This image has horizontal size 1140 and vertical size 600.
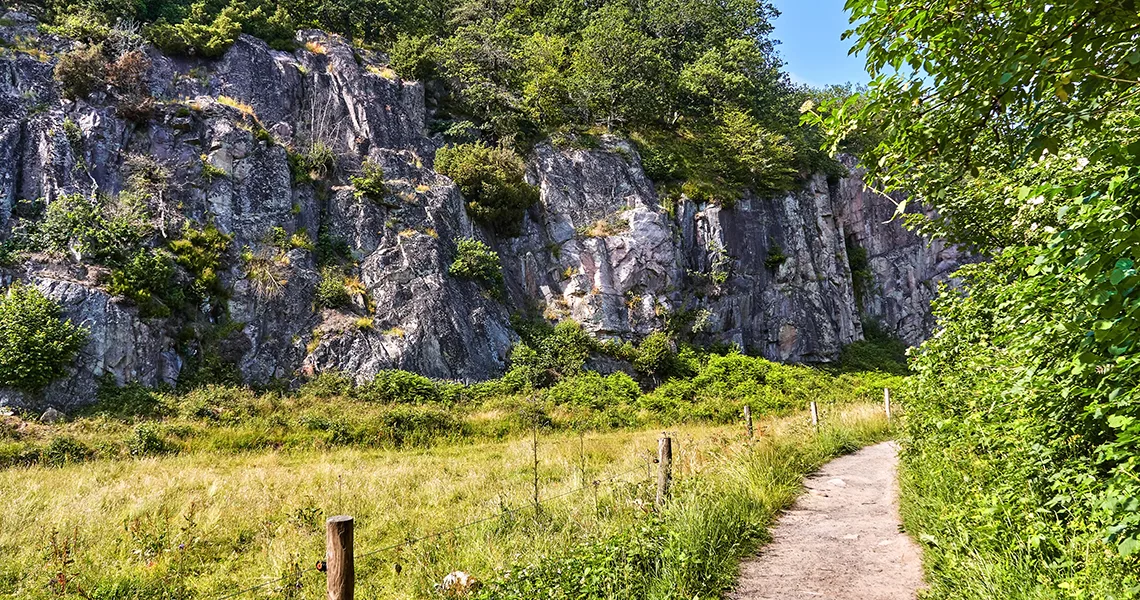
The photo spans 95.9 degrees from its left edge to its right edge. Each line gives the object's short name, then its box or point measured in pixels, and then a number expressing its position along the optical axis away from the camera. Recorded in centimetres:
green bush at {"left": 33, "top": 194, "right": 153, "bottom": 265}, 1852
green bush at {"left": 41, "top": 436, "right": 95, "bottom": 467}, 1309
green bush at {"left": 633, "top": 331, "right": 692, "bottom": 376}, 2605
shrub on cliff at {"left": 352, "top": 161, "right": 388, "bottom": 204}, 2503
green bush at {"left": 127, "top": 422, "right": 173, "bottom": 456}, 1404
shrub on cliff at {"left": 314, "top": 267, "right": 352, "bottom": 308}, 2208
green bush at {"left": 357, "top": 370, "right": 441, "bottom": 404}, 1983
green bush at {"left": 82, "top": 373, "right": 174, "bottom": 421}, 1605
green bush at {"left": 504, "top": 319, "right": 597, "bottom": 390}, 2284
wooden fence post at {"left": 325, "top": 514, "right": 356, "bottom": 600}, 367
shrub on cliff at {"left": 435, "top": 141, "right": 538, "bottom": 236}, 2739
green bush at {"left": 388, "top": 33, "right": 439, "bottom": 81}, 3078
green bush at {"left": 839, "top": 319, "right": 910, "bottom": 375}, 3322
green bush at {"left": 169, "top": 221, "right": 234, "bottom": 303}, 2042
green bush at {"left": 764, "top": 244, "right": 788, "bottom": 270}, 3309
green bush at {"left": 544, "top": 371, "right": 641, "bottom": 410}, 2192
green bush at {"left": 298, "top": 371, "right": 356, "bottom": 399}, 1948
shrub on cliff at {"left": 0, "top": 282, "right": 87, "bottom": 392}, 1534
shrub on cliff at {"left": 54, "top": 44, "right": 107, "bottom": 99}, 2188
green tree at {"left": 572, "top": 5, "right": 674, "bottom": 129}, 3259
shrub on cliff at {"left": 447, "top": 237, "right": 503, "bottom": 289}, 2461
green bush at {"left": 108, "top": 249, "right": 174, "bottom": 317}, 1830
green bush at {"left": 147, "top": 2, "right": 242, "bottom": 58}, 2583
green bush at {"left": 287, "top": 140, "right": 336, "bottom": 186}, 2498
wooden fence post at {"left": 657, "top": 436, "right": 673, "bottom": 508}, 658
